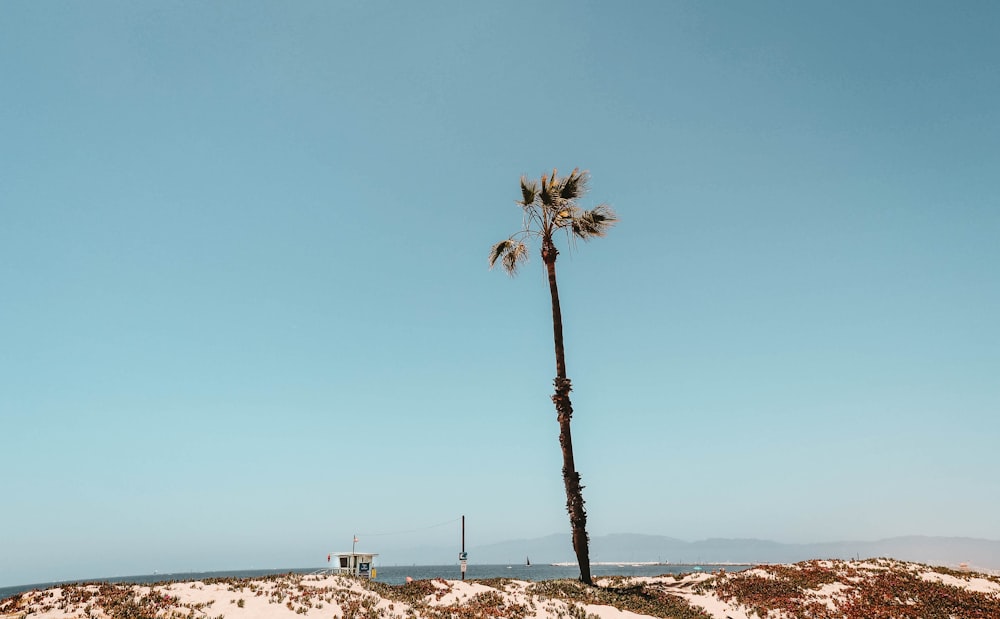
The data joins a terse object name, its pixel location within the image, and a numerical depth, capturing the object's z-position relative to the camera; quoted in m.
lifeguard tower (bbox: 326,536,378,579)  36.00
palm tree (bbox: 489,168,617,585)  29.62
